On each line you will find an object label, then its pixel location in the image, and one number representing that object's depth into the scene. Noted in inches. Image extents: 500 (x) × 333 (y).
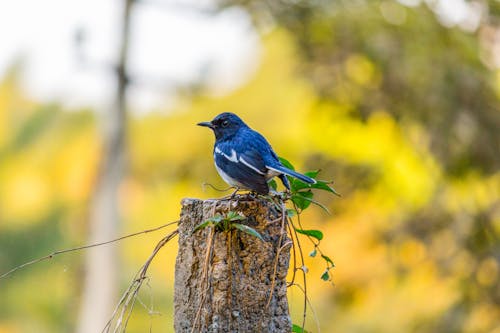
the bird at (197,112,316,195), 264.1
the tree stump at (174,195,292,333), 216.4
